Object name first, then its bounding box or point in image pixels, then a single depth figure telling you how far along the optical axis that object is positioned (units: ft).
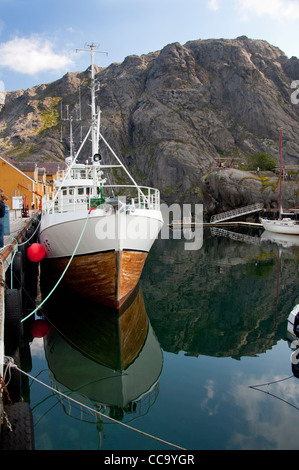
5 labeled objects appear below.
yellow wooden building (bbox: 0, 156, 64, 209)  125.49
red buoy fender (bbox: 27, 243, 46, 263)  46.11
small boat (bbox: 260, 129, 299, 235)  134.00
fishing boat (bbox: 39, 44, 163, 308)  40.45
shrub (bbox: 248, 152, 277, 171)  204.74
